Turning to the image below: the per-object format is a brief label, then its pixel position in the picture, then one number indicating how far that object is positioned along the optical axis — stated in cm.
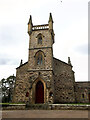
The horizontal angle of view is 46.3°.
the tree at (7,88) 3525
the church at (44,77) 1772
